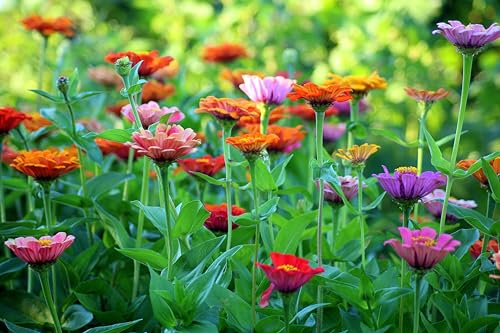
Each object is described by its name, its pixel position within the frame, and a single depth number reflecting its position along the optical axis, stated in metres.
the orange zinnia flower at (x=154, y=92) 2.11
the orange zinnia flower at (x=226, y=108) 1.74
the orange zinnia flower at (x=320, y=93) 1.70
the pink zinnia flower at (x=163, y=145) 1.63
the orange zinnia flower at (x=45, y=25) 2.27
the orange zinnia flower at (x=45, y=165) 1.79
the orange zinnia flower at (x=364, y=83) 1.91
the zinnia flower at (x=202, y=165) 1.89
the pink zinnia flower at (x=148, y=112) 1.79
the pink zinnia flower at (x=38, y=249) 1.66
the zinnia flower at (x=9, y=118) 1.90
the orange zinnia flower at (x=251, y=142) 1.69
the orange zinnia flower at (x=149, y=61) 1.86
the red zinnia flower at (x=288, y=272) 1.59
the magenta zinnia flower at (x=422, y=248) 1.58
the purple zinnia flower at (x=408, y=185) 1.69
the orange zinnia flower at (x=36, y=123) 2.09
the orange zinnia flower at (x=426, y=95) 1.88
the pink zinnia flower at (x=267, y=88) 1.83
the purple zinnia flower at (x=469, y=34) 1.69
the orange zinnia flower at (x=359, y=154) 1.76
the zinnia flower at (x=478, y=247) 1.85
